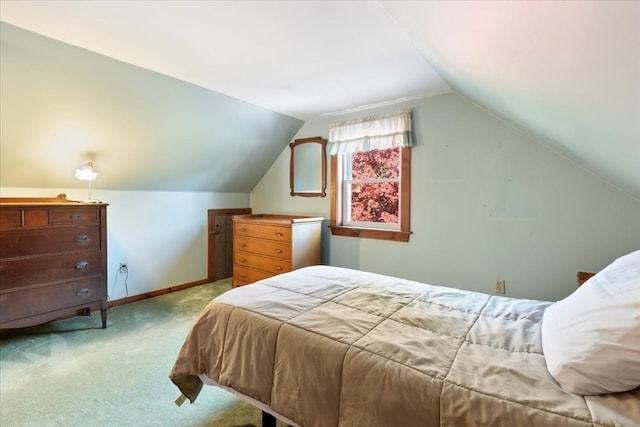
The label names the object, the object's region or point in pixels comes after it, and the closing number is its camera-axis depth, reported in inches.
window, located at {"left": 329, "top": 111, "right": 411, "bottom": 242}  125.8
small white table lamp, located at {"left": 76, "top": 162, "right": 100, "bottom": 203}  105.6
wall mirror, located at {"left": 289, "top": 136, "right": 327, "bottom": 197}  149.9
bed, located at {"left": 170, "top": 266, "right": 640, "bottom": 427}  33.6
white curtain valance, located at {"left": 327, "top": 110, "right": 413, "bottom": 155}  122.2
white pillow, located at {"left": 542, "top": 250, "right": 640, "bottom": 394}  31.9
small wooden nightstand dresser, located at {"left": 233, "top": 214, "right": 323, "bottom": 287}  132.4
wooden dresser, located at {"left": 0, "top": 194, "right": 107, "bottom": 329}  89.5
